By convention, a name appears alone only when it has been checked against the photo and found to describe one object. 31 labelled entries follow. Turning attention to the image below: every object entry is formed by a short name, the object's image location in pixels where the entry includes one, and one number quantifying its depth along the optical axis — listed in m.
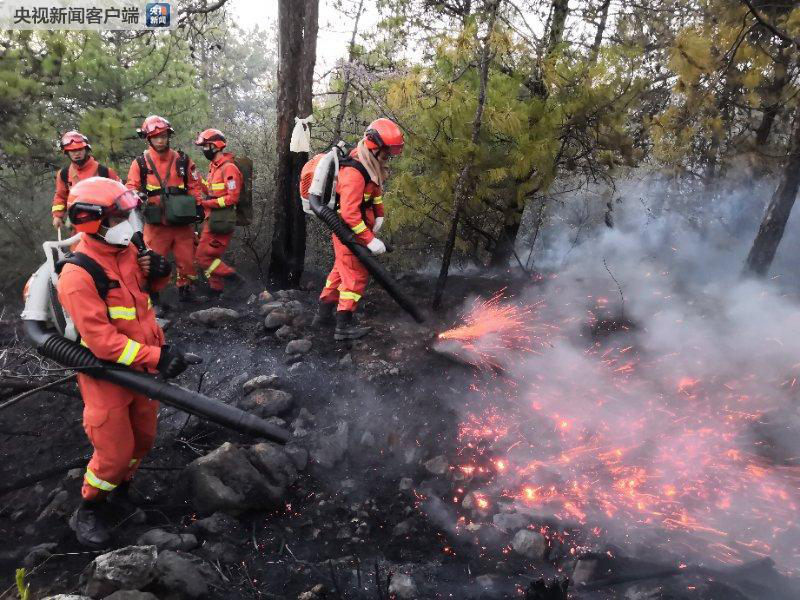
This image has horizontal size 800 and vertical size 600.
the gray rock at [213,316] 6.47
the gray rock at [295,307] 6.58
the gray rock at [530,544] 3.55
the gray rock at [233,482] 3.77
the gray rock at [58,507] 3.79
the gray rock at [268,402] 4.90
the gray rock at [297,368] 5.48
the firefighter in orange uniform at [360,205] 5.27
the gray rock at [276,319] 6.32
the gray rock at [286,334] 6.09
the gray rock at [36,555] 3.27
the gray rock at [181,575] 2.93
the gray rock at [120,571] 2.75
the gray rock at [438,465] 4.33
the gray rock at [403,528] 3.75
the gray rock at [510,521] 3.77
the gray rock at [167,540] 3.36
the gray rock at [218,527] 3.59
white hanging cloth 6.70
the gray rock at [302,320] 6.37
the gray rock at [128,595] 2.63
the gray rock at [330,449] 4.49
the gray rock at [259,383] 5.21
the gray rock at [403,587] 3.20
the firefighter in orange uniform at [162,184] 6.19
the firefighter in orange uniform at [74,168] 5.88
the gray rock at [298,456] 4.39
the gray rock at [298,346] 5.78
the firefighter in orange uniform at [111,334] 3.05
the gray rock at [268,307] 6.73
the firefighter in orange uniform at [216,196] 6.74
